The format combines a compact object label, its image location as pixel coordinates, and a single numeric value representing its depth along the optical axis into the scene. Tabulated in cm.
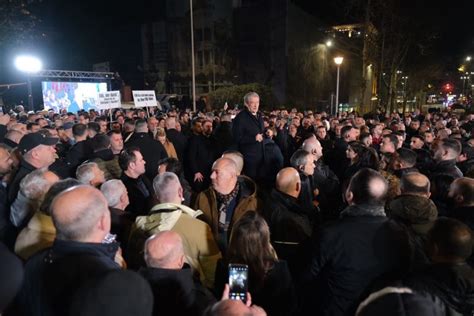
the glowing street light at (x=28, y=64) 1558
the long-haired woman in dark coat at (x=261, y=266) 257
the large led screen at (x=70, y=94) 2098
